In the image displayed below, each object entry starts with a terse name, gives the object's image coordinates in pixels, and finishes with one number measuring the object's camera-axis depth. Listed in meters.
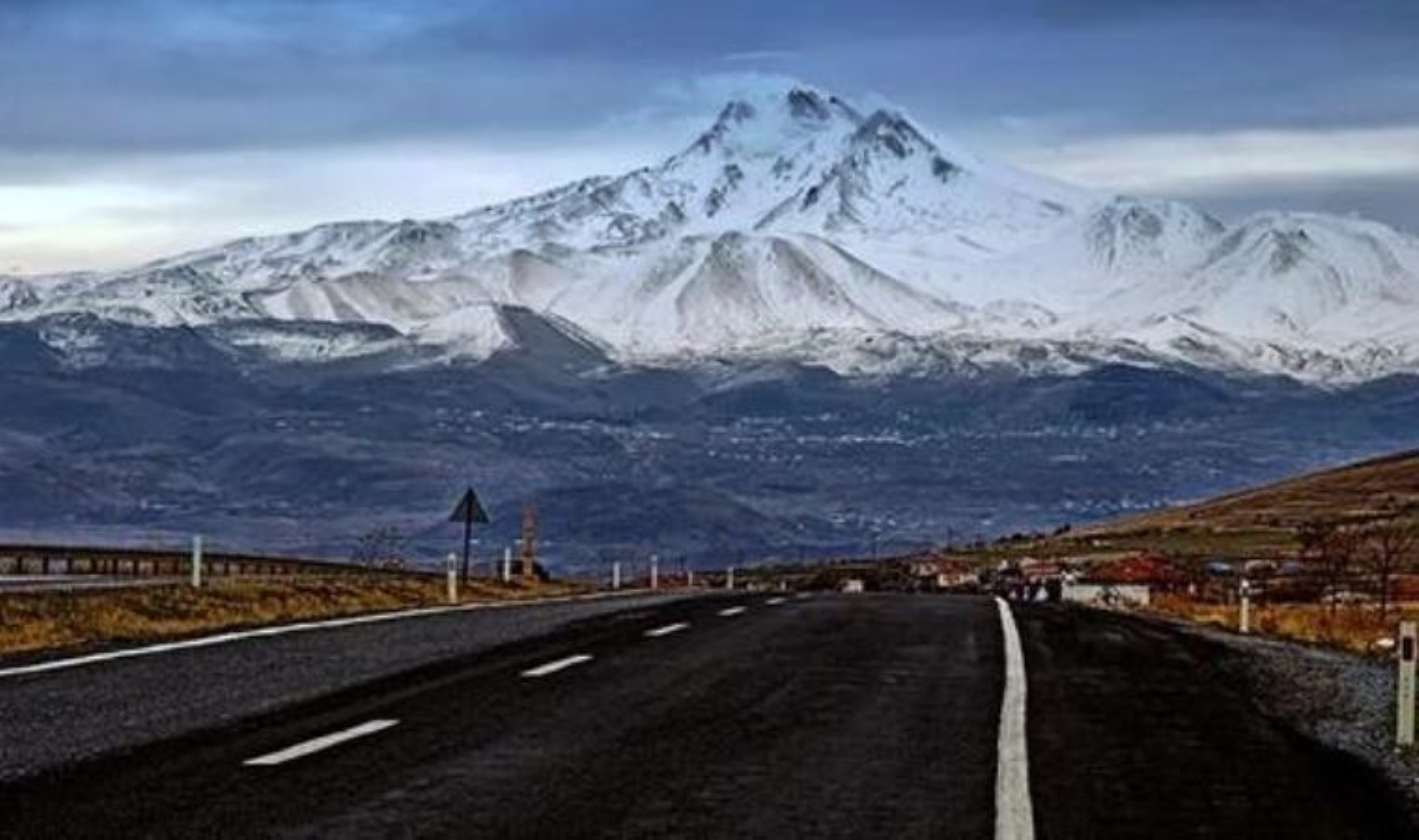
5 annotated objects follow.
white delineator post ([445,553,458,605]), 44.12
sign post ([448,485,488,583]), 56.84
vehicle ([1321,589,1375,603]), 67.90
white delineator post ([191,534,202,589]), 40.88
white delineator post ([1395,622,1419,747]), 18.05
